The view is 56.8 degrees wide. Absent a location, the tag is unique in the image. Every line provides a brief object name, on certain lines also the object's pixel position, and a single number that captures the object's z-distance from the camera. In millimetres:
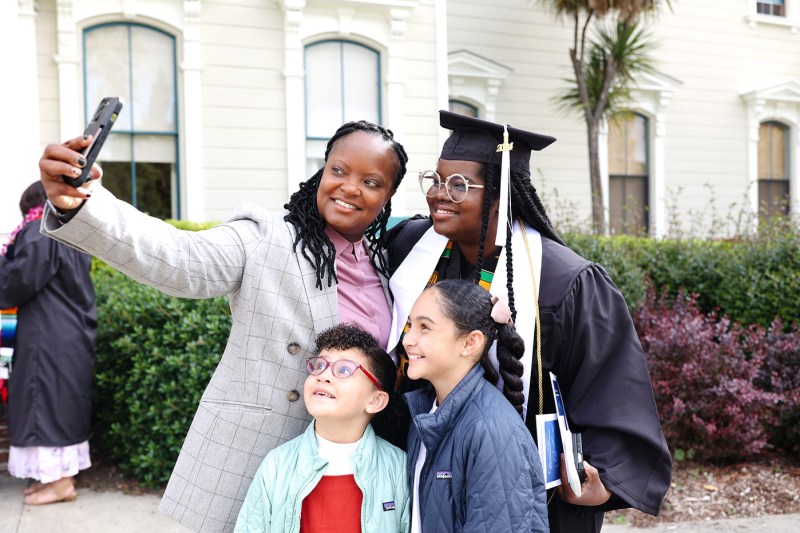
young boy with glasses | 2311
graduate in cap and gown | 2346
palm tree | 11508
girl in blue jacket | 2109
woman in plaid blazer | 2275
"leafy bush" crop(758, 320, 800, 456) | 5438
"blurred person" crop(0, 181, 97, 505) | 4742
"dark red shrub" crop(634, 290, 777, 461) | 5184
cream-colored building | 8414
